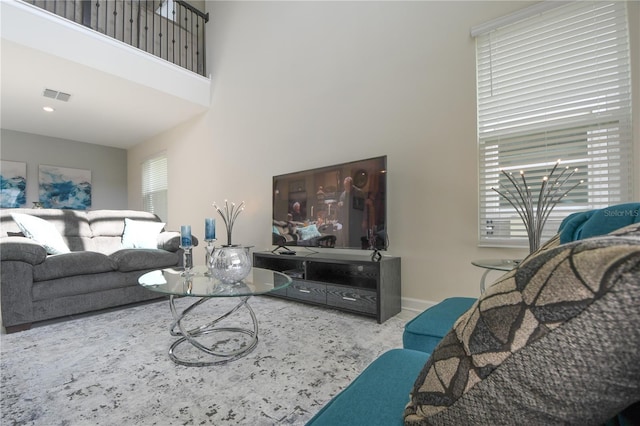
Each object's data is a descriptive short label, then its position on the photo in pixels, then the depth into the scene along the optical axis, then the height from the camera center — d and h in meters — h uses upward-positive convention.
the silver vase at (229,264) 1.77 -0.28
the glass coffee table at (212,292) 1.66 -0.42
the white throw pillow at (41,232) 2.66 -0.12
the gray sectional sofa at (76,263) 2.19 -0.38
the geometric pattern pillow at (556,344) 0.29 -0.14
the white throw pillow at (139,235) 3.37 -0.20
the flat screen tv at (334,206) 2.50 +0.09
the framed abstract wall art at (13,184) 5.01 +0.59
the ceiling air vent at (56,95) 3.78 +1.60
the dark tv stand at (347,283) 2.36 -0.59
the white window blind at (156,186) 5.52 +0.61
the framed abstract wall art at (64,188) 5.40 +0.57
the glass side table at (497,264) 1.74 -0.31
